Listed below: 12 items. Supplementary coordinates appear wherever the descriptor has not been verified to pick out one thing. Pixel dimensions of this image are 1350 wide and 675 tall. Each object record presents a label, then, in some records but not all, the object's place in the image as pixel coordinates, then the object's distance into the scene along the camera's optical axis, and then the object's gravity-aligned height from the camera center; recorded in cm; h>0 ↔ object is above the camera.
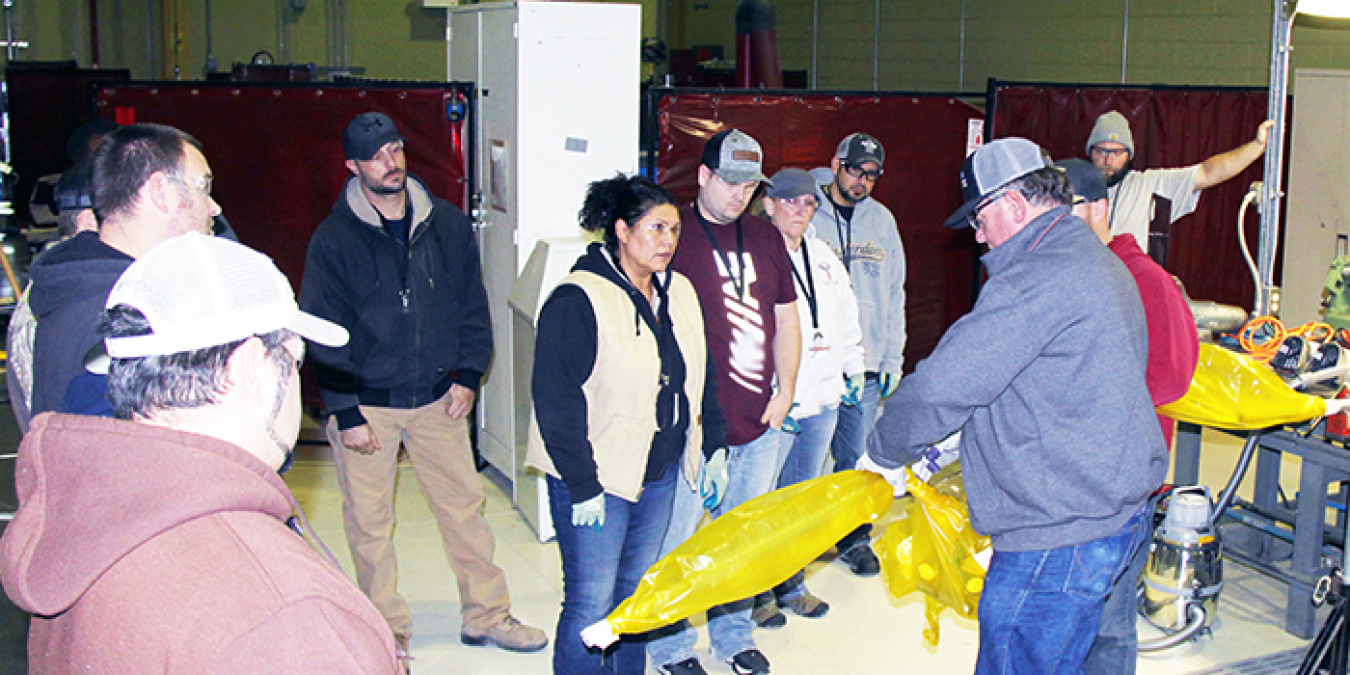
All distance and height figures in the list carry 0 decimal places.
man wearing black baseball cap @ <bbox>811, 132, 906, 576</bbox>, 436 -39
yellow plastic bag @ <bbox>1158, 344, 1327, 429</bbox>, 380 -73
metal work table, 405 -123
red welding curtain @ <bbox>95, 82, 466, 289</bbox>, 571 +17
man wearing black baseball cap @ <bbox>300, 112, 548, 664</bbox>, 348 -60
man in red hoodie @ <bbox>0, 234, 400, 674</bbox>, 113 -37
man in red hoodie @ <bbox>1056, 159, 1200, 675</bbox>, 304 -47
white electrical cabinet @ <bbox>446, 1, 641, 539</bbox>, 470 +24
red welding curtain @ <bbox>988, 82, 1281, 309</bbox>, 659 +33
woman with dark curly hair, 288 -62
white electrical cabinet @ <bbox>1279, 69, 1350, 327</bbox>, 698 -2
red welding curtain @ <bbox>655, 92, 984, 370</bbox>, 565 +17
